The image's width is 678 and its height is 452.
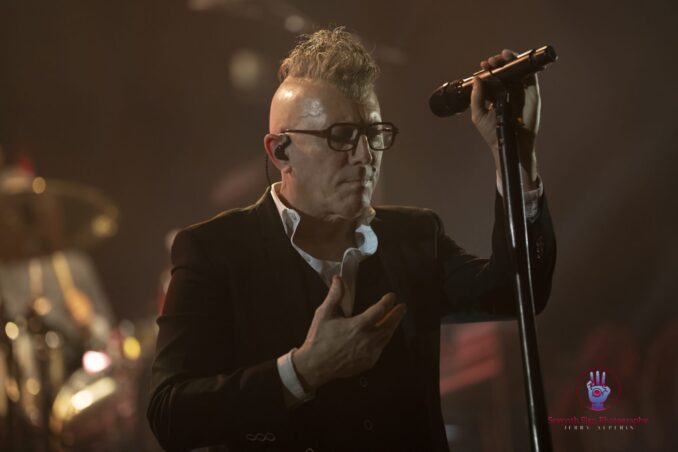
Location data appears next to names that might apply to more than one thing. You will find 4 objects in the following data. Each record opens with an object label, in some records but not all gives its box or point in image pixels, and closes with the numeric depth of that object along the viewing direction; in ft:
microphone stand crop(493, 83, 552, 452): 21.16
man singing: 21.62
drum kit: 24.26
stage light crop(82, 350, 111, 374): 24.88
